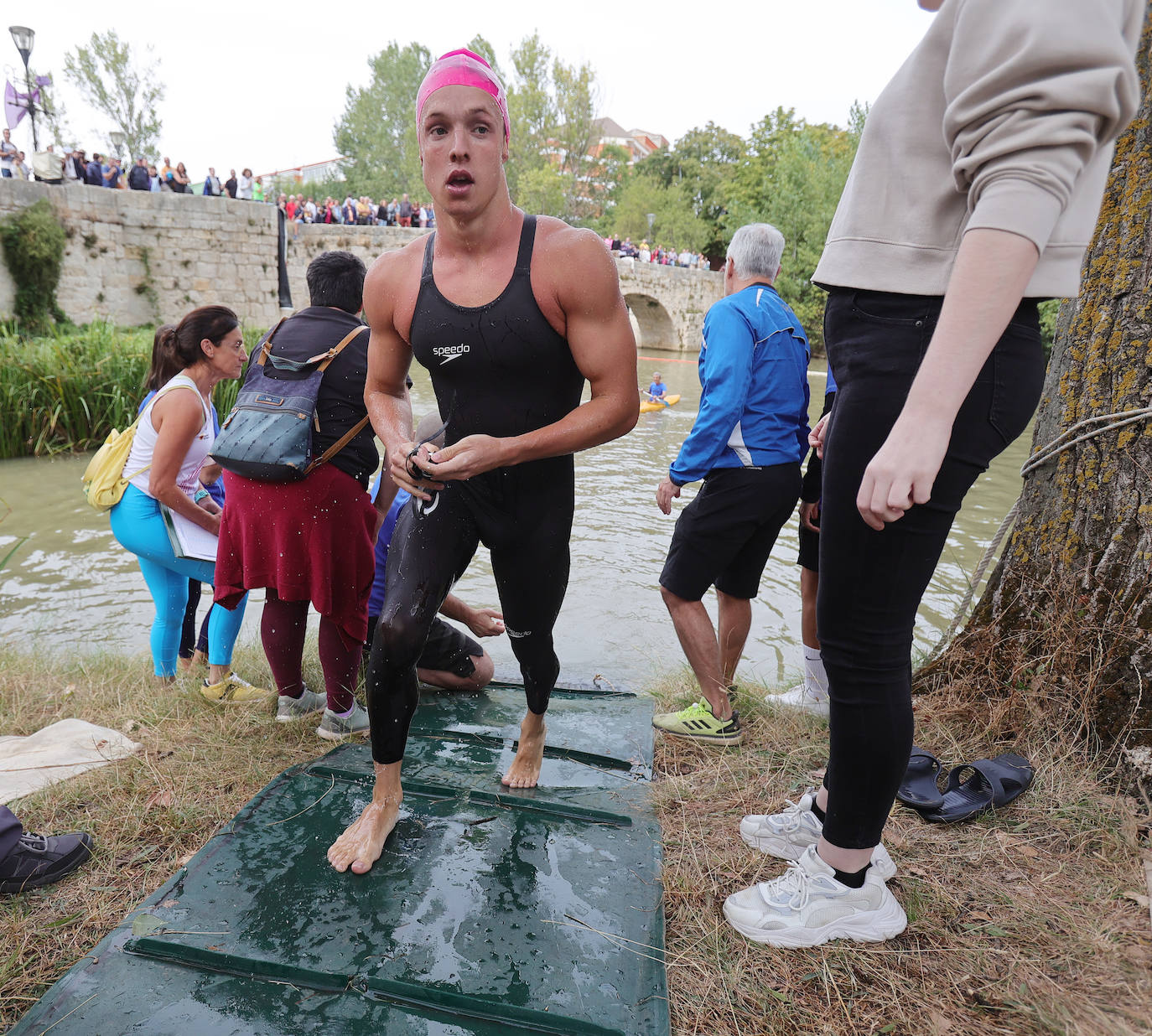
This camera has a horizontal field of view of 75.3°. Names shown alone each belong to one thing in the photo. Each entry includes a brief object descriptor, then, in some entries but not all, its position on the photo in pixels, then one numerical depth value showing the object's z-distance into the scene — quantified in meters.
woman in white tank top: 3.75
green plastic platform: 1.72
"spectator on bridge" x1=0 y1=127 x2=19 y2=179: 19.89
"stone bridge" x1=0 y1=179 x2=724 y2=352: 19.00
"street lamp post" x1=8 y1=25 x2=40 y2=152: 14.70
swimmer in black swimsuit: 2.25
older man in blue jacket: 3.40
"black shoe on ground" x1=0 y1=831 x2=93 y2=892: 2.16
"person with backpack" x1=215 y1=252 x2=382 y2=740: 3.23
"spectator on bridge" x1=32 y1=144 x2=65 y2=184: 18.42
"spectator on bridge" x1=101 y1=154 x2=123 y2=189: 21.38
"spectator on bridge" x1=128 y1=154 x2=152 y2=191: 21.28
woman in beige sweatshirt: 1.36
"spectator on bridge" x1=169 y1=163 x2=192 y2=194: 22.56
